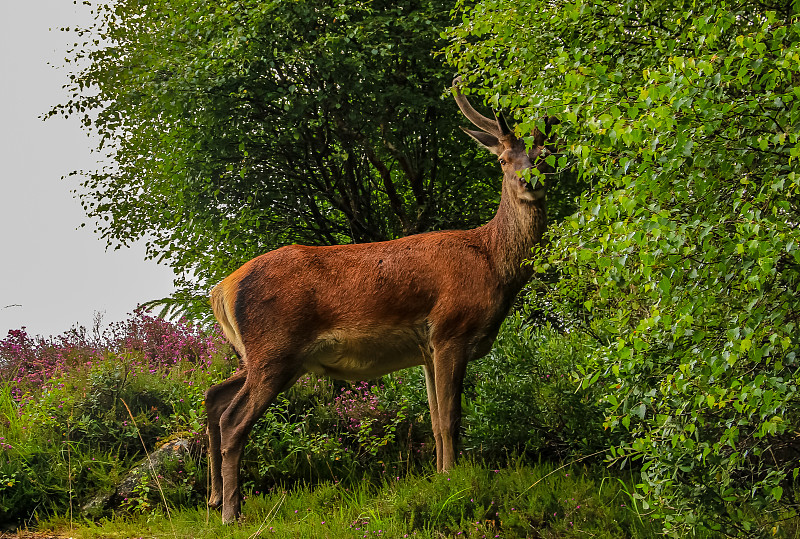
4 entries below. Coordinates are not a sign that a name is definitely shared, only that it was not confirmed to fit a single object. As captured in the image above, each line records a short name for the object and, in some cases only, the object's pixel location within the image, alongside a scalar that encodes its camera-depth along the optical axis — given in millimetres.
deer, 14180
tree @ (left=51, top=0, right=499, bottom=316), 22672
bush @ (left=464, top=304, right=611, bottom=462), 15758
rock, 16516
